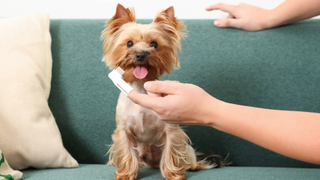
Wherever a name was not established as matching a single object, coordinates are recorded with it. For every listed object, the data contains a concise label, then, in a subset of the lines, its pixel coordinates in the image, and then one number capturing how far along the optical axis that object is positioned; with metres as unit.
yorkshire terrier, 1.10
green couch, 1.48
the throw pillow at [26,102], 1.11
